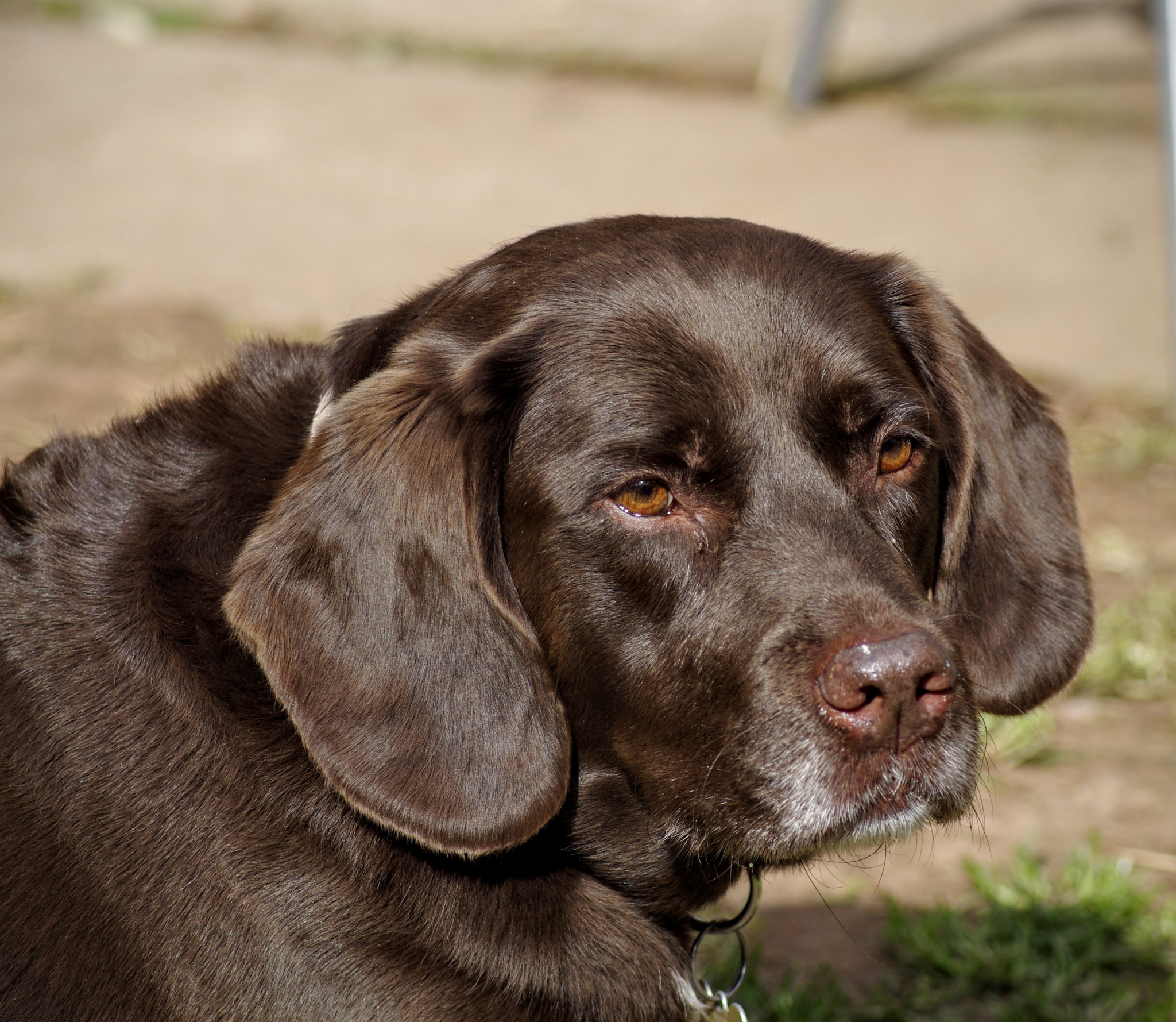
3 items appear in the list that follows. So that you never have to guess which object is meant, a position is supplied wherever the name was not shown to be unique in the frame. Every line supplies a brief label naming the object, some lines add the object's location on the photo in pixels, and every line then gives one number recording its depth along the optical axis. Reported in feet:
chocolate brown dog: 7.90
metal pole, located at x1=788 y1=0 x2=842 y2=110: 30.86
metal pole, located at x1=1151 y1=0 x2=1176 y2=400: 21.90
